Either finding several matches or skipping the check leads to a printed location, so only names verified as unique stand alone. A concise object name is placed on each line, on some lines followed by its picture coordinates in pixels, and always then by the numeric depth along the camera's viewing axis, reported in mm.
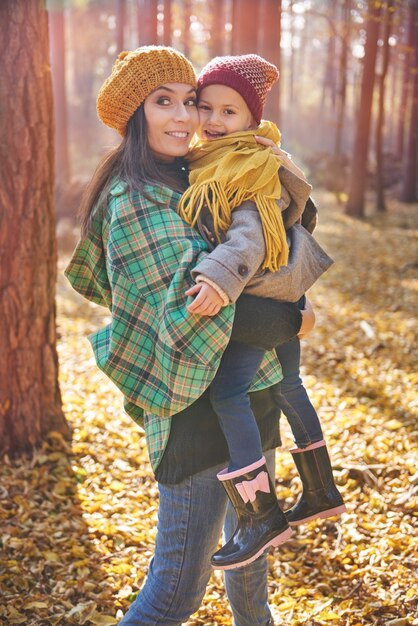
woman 1888
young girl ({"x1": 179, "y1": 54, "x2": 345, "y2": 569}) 1863
